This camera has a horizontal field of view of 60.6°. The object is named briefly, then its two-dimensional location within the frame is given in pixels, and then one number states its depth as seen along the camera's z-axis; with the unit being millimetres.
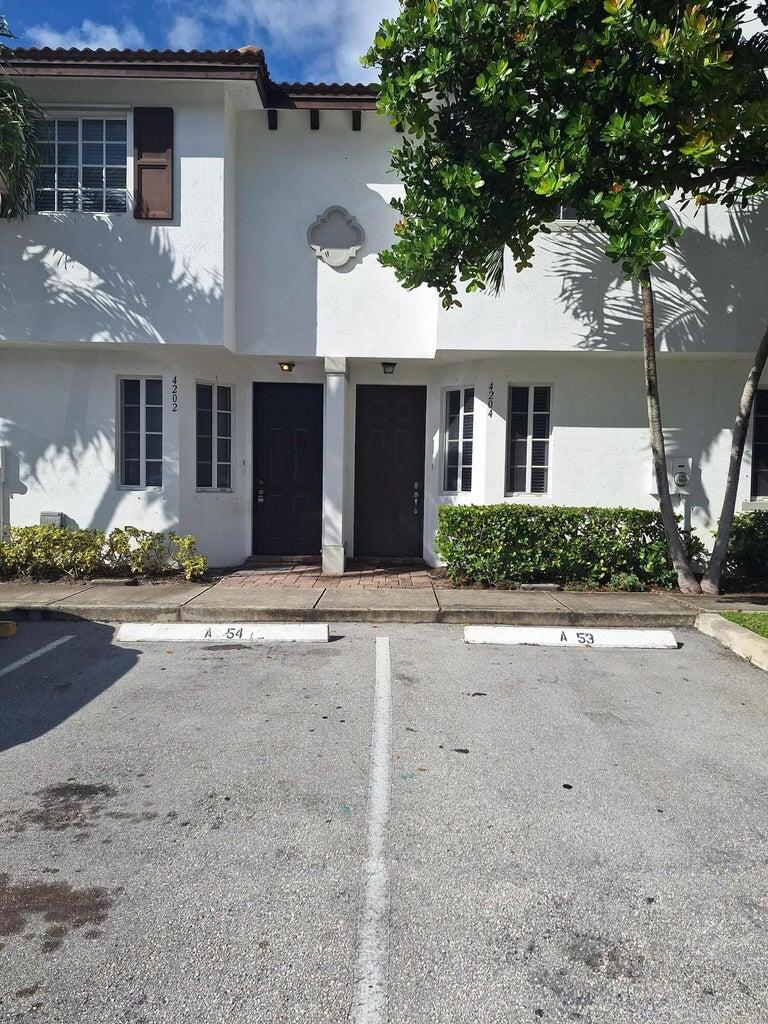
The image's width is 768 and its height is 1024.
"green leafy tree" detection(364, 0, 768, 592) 5172
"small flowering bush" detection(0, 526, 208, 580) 8461
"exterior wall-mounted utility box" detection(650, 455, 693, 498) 8695
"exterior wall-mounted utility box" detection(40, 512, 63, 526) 9000
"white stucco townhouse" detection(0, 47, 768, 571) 8312
